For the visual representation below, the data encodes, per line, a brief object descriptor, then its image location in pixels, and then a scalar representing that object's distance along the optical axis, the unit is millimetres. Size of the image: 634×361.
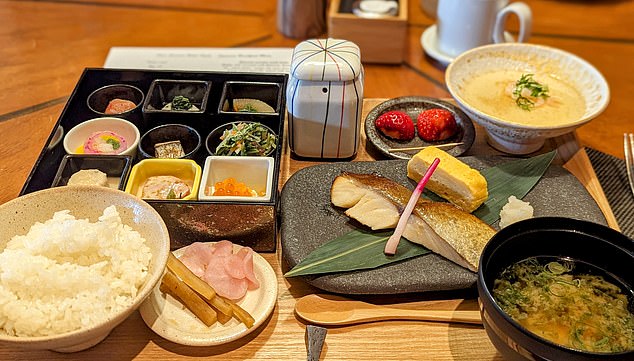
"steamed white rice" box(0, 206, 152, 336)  300
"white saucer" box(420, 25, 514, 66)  636
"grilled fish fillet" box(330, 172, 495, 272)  376
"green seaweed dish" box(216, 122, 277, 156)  446
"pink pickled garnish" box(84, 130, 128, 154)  455
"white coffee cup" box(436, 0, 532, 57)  591
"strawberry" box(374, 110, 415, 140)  485
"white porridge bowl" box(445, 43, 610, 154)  456
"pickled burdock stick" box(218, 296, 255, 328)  342
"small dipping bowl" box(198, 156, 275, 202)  420
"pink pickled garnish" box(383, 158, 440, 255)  382
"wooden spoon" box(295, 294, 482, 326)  355
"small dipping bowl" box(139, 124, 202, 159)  462
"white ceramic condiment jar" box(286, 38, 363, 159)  437
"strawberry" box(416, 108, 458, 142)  489
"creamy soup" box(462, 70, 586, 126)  481
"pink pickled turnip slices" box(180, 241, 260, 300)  360
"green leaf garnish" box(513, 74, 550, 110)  495
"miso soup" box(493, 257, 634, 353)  309
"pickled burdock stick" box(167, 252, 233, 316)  348
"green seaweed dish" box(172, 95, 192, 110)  498
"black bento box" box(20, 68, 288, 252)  387
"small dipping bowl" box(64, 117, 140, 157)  463
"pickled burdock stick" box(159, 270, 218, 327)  347
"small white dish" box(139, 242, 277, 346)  335
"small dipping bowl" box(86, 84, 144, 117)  504
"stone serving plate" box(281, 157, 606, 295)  365
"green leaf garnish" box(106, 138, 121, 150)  461
